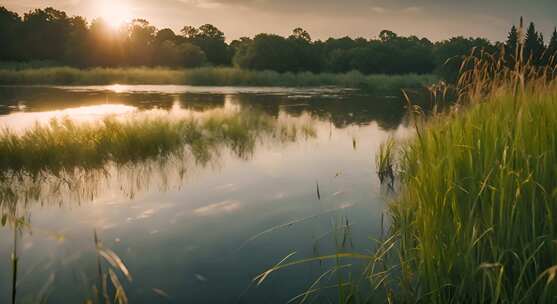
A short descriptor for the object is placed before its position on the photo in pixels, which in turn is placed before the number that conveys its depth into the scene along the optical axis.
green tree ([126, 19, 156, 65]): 54.31
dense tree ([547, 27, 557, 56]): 37.50
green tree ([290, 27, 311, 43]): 75.50
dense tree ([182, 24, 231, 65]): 69.44
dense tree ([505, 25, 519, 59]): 37.22
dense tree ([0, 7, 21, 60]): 55.81
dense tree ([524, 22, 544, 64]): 38.75
